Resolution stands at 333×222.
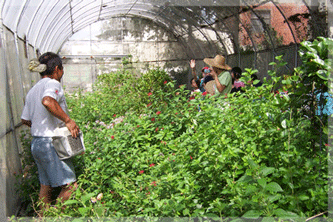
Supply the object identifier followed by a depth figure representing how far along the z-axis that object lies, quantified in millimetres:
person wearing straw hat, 4363
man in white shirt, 2830
